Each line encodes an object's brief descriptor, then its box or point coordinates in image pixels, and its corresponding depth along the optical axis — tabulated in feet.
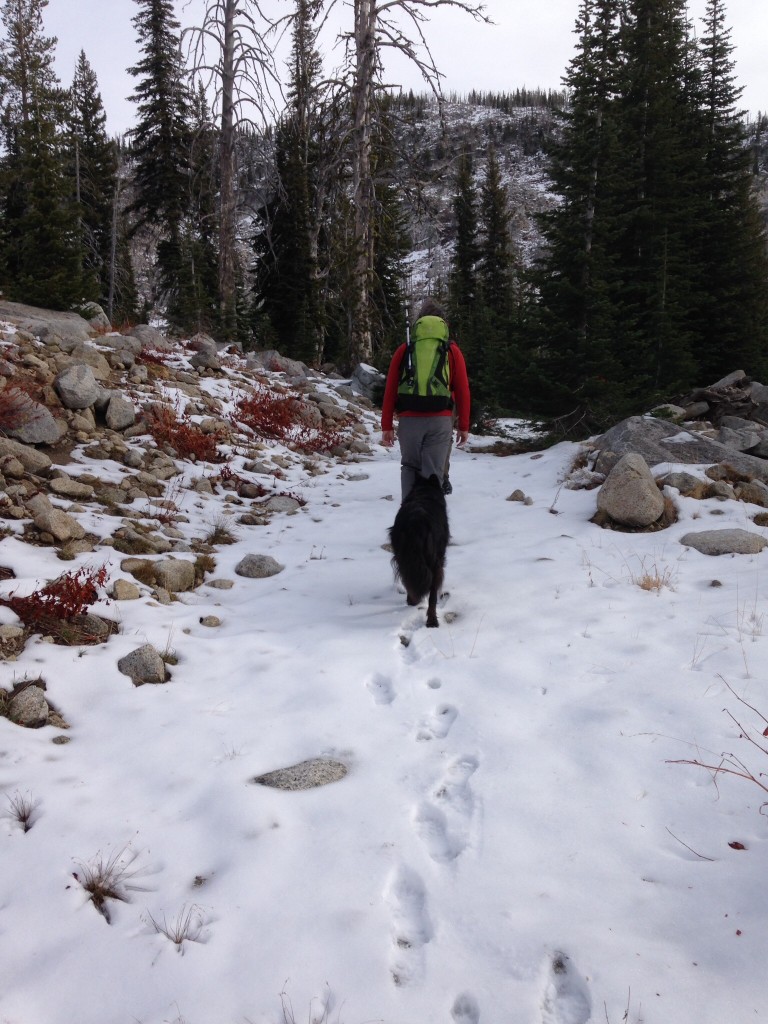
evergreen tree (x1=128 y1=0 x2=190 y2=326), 76.18
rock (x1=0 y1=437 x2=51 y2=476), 19.03
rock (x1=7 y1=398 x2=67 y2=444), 21.49
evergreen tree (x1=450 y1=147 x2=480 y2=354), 100.84
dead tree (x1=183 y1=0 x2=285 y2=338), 50.52
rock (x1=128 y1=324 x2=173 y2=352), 38.73
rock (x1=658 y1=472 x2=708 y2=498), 21.18
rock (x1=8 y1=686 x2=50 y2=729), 10.11
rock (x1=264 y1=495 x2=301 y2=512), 25.21
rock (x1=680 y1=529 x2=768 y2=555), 17.42
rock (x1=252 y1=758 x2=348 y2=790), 9.14
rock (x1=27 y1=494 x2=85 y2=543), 16.35
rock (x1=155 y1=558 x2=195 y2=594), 16.37
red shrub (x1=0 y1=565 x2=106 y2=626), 12.79
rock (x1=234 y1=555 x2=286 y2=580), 18.52
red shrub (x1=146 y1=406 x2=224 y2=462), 27.12
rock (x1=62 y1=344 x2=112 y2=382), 29.73
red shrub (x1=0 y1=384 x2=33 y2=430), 20.81
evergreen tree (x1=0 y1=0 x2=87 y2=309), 42.78
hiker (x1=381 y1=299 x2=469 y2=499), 16.38
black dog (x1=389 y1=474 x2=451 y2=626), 14.82
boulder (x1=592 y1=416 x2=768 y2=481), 23.75
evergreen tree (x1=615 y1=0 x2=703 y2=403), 40.47
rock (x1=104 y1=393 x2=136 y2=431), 25.91
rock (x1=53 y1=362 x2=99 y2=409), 24.61
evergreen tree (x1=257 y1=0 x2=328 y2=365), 74.43
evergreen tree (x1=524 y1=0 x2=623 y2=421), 31.12
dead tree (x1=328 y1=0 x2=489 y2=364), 47.06
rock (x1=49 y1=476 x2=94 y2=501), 19.39
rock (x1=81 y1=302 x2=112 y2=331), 43.11
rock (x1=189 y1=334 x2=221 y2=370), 38.91
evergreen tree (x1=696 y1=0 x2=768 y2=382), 50.67
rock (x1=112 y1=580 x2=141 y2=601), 14.62
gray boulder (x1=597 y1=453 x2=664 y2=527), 19.97
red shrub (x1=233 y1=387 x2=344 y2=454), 34.12
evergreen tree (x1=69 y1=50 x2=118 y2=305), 89.40
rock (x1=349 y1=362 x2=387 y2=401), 50.31
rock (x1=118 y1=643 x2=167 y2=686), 12.00
